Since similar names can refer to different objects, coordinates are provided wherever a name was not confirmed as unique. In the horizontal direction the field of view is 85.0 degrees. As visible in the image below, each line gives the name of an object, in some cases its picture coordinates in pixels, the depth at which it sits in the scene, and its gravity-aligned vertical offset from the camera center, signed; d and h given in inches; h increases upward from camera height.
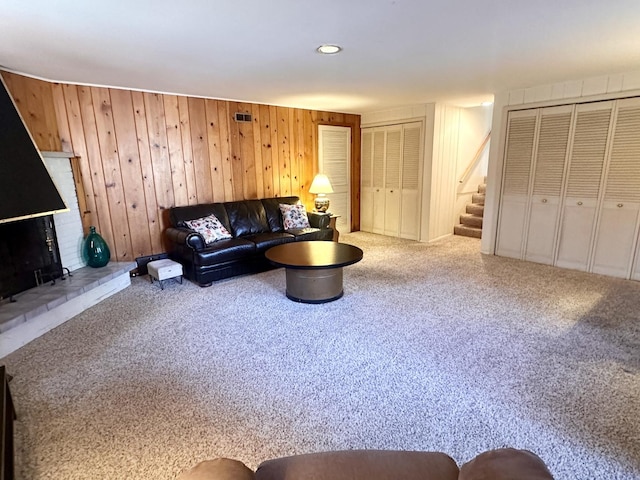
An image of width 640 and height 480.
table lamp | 218.1 -12.7
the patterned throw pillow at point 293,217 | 196.2 -26.7
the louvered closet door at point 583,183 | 154.8 -8.6
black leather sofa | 153.9 -33.2
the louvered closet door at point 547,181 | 165.5 -7.9
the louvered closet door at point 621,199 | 147.1 -15.1
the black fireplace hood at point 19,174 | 101.7 -0.4
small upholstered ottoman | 151.1 -42.6
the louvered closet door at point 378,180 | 245.1 -8.9
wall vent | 191.8 +28.8
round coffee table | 127.0 -38.3
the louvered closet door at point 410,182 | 223.8 -9.7
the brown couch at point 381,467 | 36.1 -38.0
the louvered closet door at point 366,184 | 253.3 -12.0
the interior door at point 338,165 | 238.2 +2.1
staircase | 239.3 -36.6
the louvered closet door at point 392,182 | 235.1 -10.1
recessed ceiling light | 101.5 +34.8
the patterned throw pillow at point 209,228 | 163.3 -27.1
